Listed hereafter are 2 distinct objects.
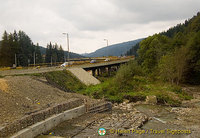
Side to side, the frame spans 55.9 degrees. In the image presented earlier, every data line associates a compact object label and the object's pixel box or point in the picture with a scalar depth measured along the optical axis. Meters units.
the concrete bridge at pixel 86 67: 31.09
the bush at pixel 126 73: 33.39
